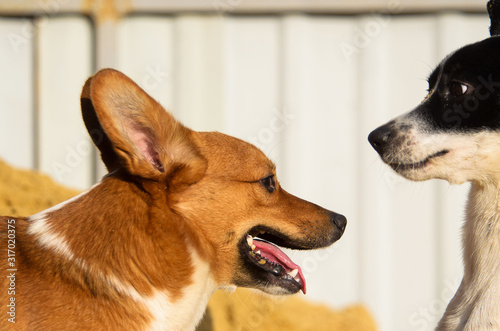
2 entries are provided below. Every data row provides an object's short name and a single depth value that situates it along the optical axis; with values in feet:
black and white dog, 18.33
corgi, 14.84
